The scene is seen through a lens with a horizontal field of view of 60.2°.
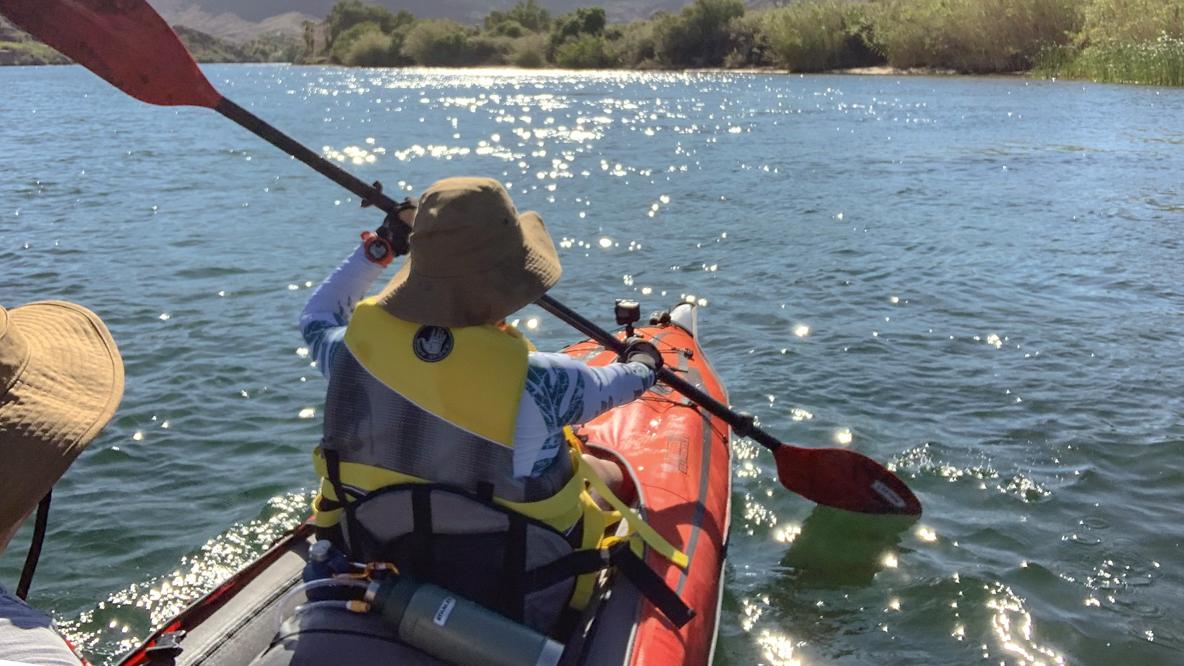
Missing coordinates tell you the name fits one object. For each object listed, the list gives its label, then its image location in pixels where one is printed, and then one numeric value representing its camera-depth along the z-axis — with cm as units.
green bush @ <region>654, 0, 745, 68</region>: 5088
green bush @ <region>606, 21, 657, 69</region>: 5378
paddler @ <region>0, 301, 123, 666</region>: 140
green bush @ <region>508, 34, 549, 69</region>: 6069
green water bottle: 256
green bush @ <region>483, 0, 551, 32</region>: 7519
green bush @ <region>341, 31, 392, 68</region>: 7044
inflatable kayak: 267
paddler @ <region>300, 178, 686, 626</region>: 259
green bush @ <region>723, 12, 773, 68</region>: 4695
